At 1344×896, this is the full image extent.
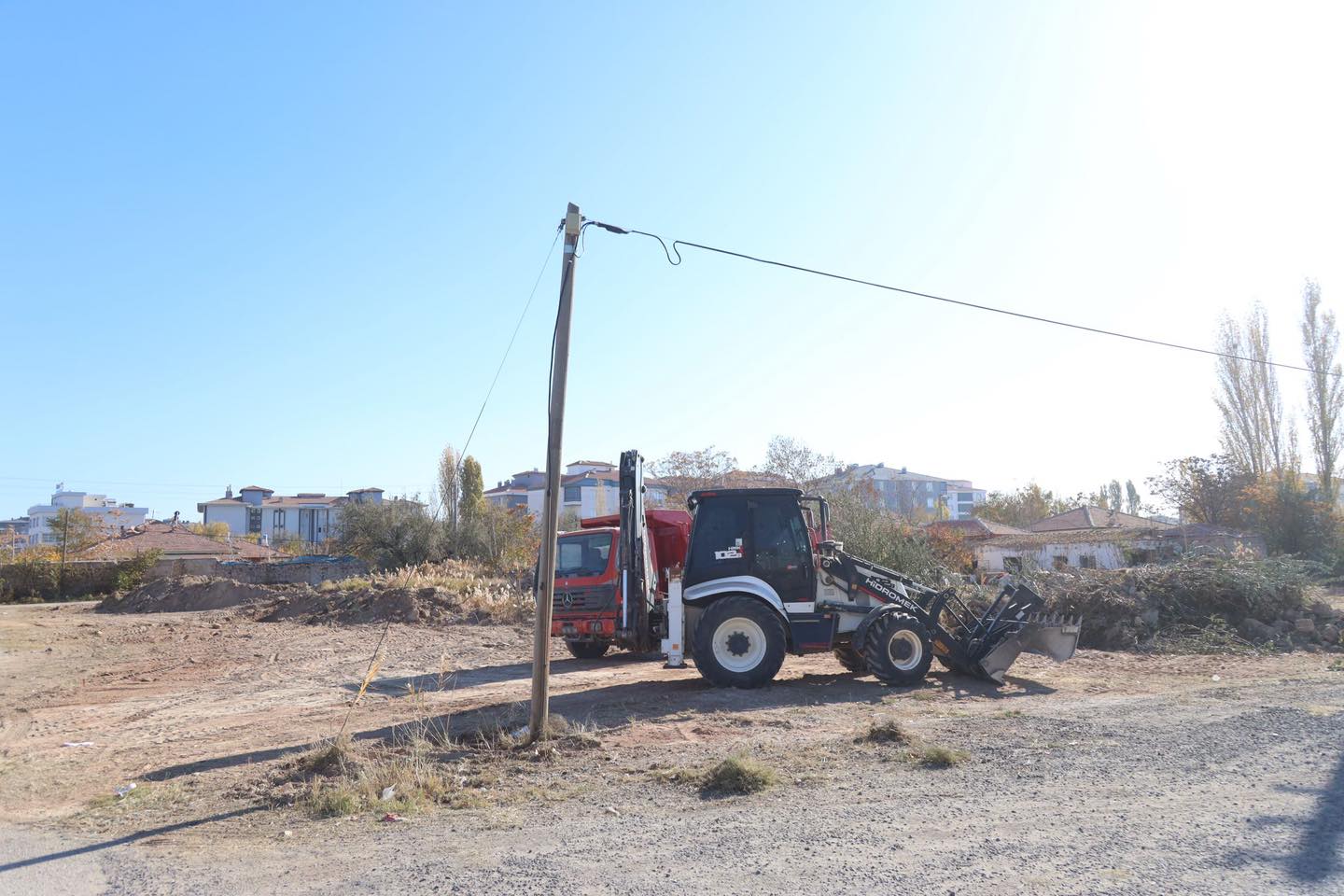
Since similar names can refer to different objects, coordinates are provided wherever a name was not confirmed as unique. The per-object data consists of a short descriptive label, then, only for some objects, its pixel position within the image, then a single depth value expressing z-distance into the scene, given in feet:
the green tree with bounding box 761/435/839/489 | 142.41
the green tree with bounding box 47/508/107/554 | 159.53
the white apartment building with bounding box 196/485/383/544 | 318.86
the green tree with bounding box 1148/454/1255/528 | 143.23
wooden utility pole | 29.19
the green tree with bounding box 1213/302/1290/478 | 140.05
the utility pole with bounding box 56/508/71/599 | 137.39
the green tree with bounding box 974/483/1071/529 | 265.34
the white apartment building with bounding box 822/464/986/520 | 140.46
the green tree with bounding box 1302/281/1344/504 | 132.87
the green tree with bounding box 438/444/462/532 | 162.15
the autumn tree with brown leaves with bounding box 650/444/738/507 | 147.74
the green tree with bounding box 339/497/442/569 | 129.29
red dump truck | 43.37
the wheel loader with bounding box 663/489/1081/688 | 39.58
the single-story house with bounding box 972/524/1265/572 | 108.37
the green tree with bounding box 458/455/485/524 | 169.48
